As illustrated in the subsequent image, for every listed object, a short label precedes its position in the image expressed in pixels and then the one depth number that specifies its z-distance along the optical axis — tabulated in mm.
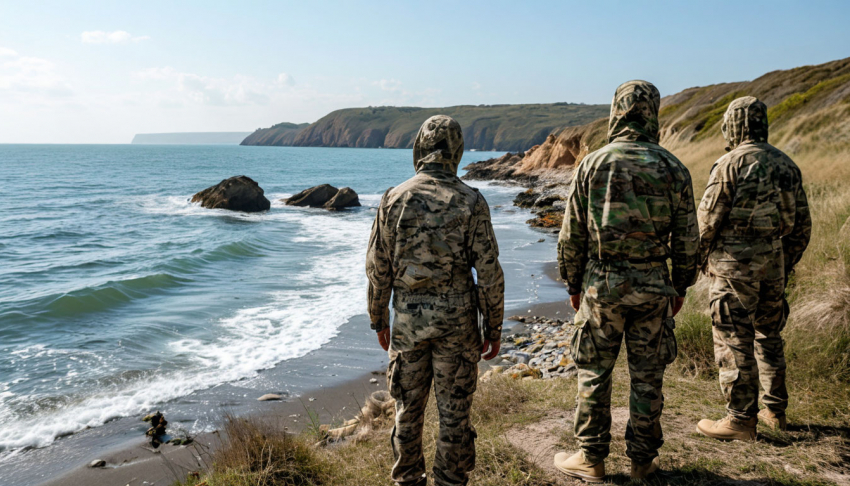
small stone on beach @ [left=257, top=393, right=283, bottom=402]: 7445
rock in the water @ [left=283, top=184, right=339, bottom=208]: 34500
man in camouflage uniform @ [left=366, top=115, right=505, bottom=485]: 3074
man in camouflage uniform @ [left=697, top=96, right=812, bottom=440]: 3766
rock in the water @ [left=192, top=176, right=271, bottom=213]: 31312
